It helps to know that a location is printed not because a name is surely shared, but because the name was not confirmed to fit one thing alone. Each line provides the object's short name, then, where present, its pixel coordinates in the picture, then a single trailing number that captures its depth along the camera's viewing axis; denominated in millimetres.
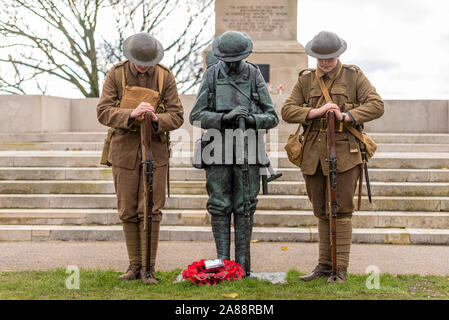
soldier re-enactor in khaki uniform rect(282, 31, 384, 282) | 10680
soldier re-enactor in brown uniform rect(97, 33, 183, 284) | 10633
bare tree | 42687
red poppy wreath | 10242
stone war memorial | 14242
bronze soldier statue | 10586
